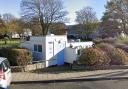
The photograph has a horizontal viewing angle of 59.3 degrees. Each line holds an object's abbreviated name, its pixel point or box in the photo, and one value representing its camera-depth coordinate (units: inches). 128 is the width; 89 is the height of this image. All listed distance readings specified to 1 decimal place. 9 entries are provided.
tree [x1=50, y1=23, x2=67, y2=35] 976.2
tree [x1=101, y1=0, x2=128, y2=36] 840.8
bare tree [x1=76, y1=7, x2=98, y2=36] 1115.6
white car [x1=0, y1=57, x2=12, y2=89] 153.9
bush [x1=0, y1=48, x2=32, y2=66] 260.8
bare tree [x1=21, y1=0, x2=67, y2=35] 949.9
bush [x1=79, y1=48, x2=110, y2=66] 256.0
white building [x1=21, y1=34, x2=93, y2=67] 307.7
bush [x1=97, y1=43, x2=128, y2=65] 268.9
